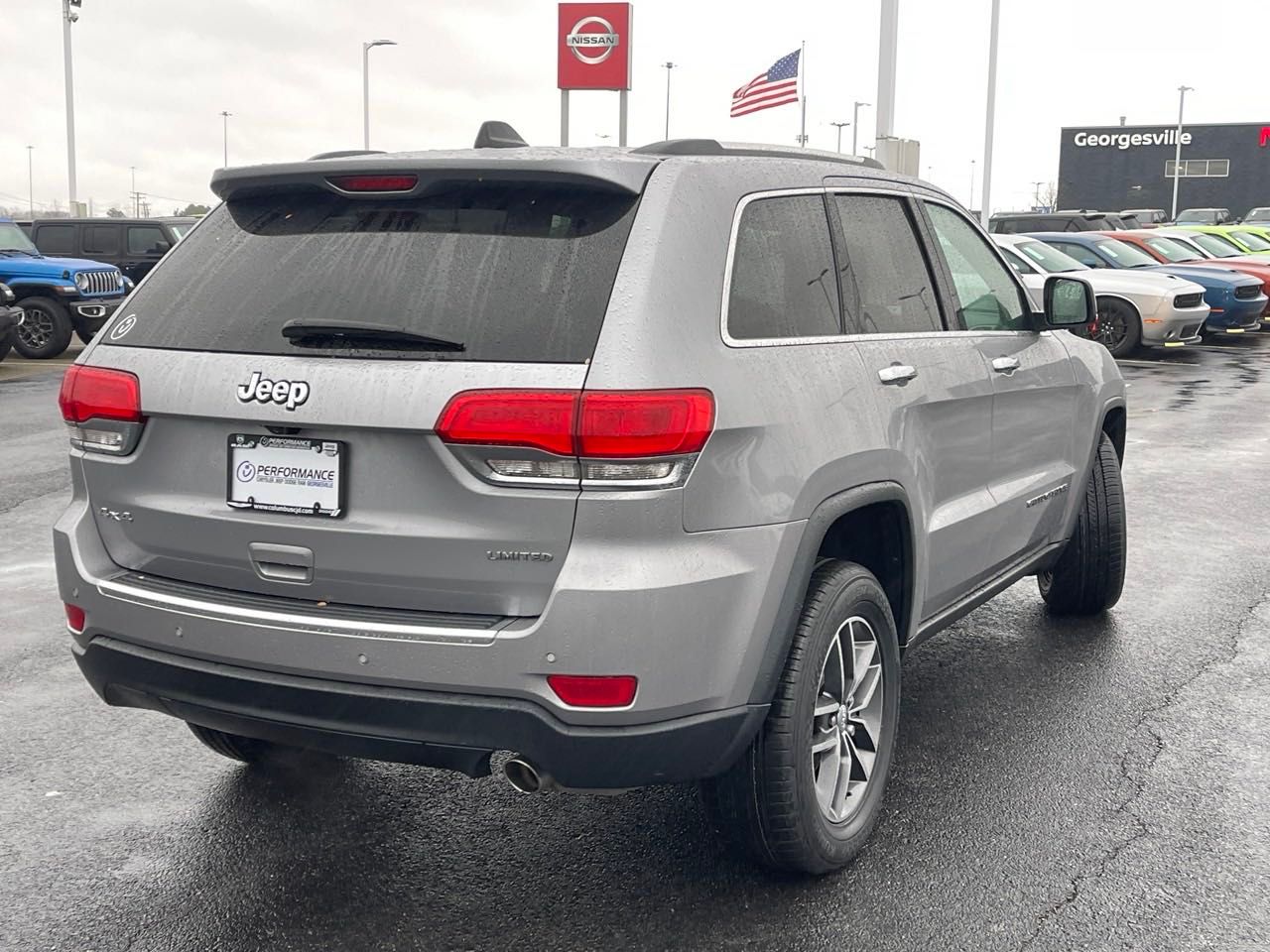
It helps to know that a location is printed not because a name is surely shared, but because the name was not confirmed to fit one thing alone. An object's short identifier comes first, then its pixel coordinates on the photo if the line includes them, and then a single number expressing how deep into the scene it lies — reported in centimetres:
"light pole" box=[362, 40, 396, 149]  4353
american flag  2428
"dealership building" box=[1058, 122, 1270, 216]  8094
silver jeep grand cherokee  295
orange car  2223
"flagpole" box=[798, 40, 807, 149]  2462
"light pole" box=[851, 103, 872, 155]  6266
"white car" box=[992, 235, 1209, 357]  1844
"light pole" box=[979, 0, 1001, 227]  2939
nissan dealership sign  3312
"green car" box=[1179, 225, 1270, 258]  2788
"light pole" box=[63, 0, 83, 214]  3866
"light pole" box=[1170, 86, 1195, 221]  7931
